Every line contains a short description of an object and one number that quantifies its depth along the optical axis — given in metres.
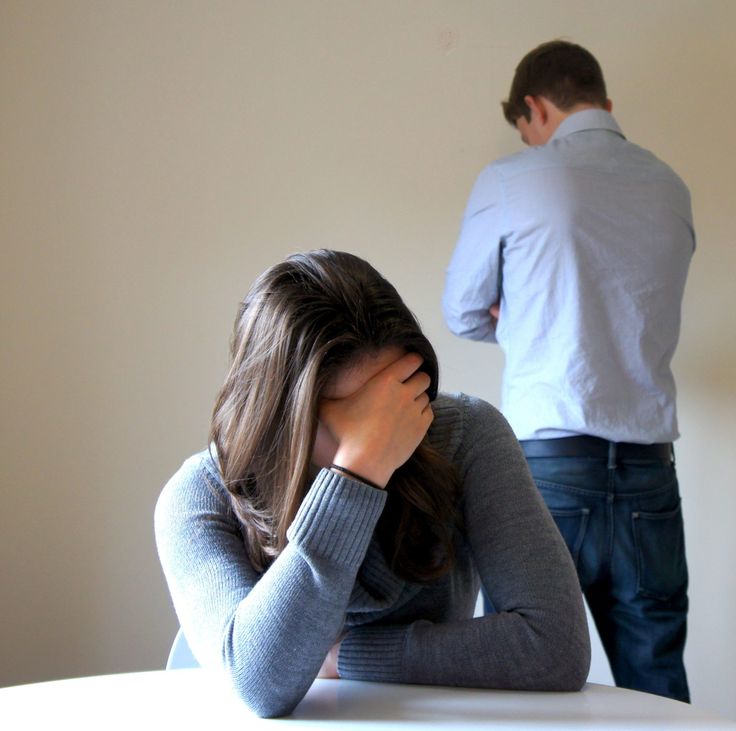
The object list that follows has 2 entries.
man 1.67
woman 0.96
